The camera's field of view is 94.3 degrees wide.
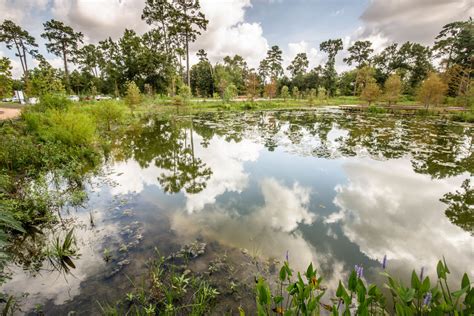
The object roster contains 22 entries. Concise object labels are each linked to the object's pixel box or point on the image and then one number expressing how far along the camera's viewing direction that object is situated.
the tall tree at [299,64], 58.62
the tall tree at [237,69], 54.31
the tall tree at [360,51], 52.58
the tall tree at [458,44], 35.43
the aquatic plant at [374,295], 1.53
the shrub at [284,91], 42.53
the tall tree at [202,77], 46.91
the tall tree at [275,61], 59.41
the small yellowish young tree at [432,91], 24.31
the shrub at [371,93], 30.38
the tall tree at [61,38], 38.19
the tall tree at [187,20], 29.28
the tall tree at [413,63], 44.44
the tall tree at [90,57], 51.49
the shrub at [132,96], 21.85
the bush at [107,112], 14.41
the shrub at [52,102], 11.26
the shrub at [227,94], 31.67
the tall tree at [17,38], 36.84
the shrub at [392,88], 29.36
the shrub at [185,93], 28.34
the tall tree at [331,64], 52.24
